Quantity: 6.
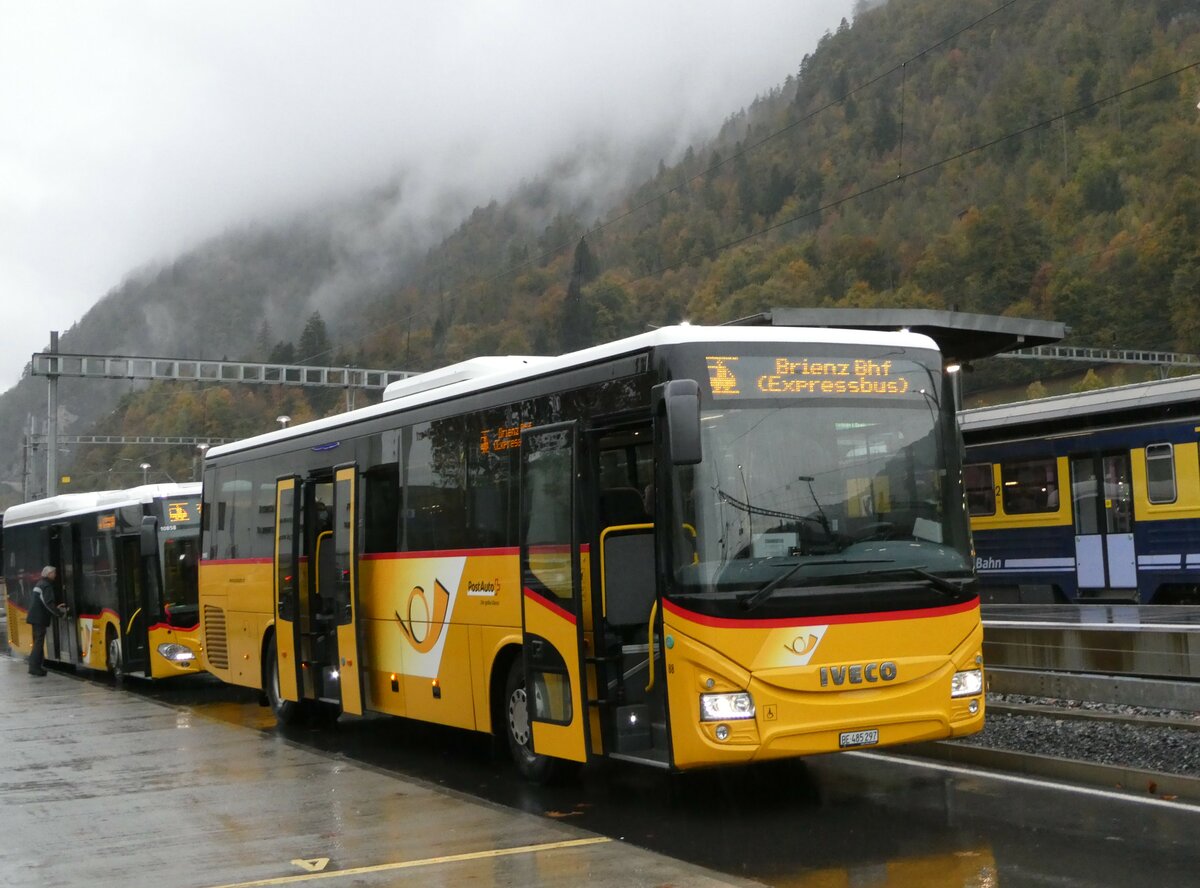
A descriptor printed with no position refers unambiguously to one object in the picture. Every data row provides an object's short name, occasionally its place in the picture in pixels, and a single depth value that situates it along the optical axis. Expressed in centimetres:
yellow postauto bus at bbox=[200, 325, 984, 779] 930
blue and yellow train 2172
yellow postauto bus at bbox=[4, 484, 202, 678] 2142
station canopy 1698
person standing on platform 2416
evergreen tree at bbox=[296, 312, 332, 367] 10681
